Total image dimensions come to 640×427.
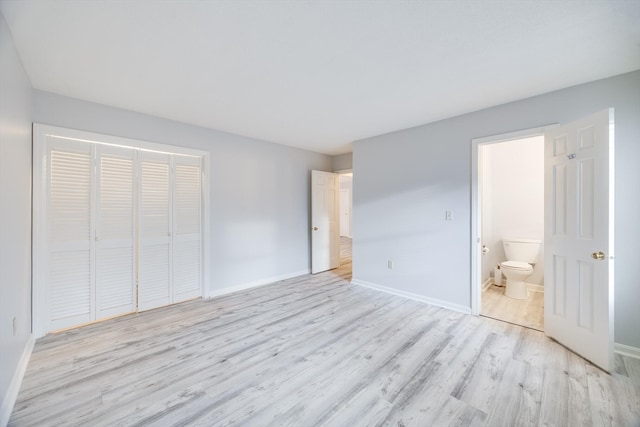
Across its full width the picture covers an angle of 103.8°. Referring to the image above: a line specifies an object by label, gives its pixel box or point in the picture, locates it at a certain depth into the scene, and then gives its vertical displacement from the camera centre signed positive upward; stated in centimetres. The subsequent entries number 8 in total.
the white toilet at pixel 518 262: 349 -71
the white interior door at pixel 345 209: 1044 +20
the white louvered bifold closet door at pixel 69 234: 260 -23
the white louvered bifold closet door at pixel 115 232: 288 -23
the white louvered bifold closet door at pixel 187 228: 344 -22
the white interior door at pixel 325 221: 496 -16
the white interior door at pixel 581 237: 197 -19
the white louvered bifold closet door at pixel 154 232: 316 -25
